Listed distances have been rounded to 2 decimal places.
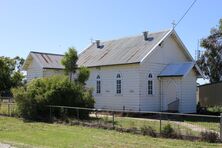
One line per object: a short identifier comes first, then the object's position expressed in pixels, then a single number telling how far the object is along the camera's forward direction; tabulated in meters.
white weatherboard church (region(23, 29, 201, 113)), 32.09
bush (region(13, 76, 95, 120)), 24.72
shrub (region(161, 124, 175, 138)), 17.39
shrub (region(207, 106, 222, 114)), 35.25
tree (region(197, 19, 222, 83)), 50.62
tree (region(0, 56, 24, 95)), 47.75
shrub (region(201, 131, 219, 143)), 16.17
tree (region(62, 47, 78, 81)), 30.69
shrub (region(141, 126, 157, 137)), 17.83
